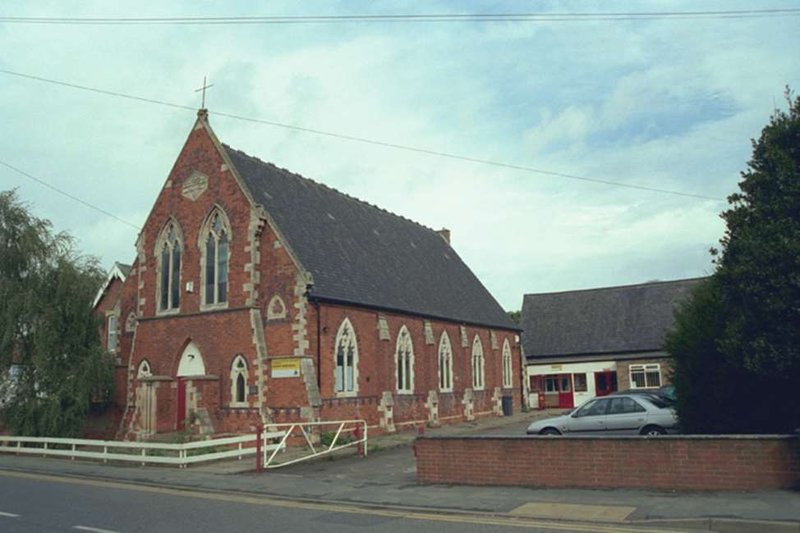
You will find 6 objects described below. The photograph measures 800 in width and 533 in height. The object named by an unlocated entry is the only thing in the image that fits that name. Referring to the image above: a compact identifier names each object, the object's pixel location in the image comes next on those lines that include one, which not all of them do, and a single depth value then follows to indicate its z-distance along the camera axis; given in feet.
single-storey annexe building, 142.41
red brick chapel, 80.94
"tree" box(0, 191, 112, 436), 81.25
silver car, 62.28
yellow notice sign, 78.43
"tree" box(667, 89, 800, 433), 39.96
